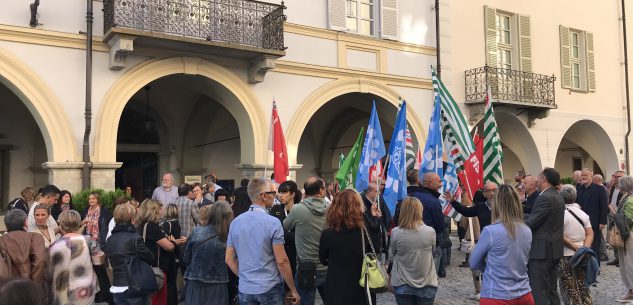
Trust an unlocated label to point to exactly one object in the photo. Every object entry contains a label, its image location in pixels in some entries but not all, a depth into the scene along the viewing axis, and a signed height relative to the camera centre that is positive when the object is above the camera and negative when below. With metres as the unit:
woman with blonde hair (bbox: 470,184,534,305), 4.48 -0.64
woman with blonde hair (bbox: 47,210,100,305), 4.79 -0.77
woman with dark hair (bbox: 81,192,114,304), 8.37 -0.66
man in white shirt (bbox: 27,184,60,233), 7.39 -0.27
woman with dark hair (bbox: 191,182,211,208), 8.91 -0.32
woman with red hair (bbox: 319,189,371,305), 4.74 -0.61
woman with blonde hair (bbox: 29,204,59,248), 5.81 -0.45
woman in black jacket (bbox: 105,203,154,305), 5.66 -0.72
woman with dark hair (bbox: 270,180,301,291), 5.89 -0.40
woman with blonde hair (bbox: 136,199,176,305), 6.21 -0.63
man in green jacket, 5.40 -0.56
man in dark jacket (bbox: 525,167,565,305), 5.69 -0.65
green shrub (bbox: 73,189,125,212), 9.86 -0.40
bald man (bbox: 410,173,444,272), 6.73 -0.33
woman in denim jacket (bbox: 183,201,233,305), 5.45 -0.83
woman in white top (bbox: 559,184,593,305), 6.51 -0.93
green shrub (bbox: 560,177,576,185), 17.87 -0.31
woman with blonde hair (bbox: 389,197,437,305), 5.18 -0.73
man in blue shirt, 4.83 -0.70
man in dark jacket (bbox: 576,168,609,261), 10.11 -0.57
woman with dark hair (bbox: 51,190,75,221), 8.86 -0.43
